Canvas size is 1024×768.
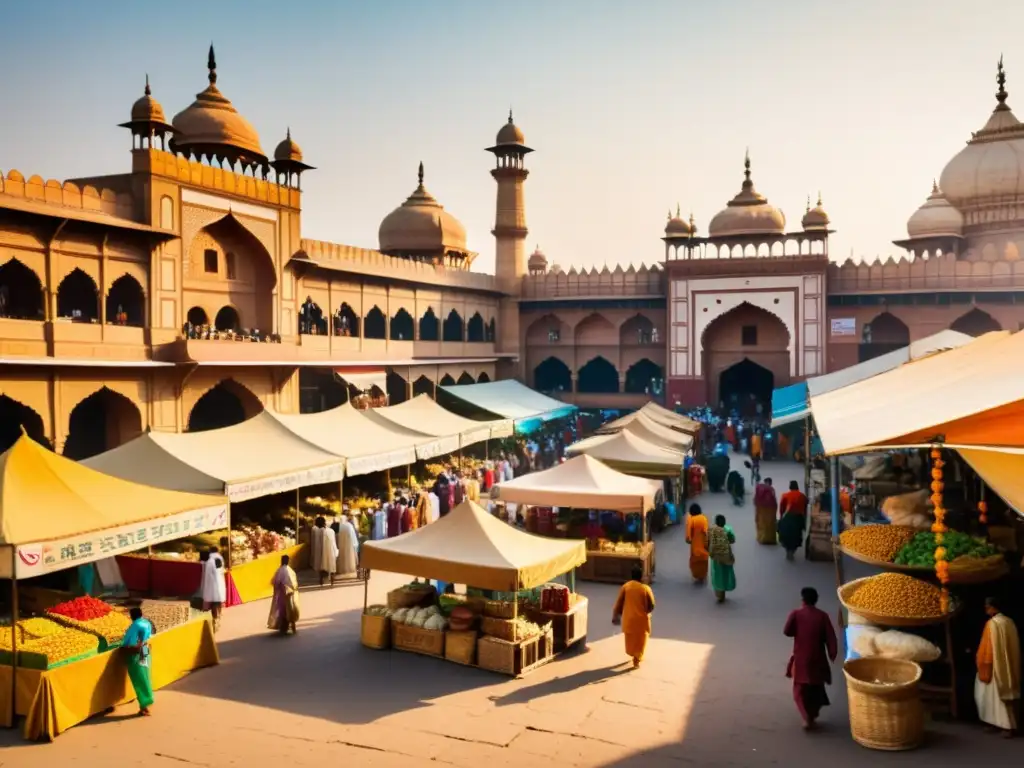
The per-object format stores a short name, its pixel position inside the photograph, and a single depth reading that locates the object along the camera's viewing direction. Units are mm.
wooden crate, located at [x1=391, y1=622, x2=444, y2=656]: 8227
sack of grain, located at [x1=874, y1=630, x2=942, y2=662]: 6496
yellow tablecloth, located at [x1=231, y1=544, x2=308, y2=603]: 10336
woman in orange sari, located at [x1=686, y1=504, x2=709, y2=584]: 10820
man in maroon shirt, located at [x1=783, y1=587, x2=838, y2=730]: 6402
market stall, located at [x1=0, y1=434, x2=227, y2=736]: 6691
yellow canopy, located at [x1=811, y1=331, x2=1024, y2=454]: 6289
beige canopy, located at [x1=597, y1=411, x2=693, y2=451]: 16641
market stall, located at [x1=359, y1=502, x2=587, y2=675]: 7809
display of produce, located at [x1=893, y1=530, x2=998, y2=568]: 7090
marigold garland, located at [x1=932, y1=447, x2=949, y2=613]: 6605
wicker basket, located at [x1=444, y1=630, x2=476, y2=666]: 8023
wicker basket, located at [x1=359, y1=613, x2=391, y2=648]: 8508
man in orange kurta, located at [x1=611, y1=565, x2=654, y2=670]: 7848
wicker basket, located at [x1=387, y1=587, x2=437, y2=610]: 8805
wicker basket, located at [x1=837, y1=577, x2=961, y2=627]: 6566
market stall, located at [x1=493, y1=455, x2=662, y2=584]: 11148
